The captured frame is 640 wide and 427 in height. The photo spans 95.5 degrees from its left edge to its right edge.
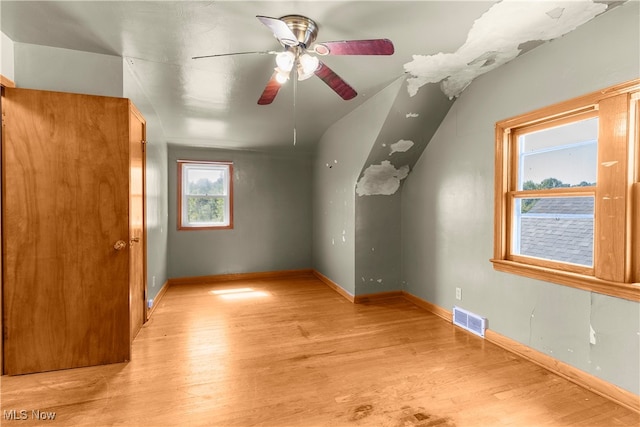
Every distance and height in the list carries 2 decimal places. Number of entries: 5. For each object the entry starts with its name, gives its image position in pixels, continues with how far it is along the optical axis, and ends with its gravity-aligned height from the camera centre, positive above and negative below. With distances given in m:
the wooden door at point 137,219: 2.43 -0.07
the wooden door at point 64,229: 2.07 -0.14
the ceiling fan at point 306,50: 1.61 +0.96
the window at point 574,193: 1.81 +0.14
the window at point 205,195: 4.93 +0.29
